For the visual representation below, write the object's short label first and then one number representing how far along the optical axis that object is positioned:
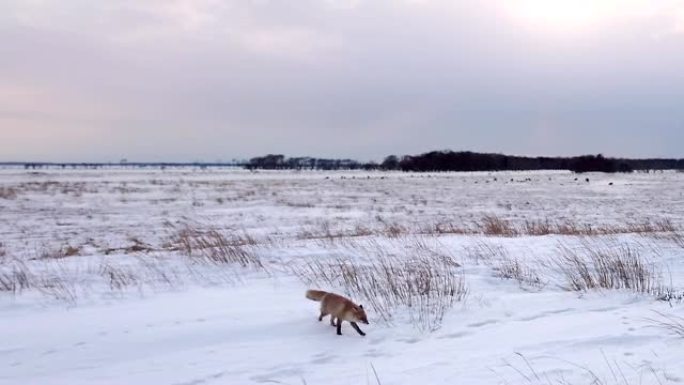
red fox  4.84
